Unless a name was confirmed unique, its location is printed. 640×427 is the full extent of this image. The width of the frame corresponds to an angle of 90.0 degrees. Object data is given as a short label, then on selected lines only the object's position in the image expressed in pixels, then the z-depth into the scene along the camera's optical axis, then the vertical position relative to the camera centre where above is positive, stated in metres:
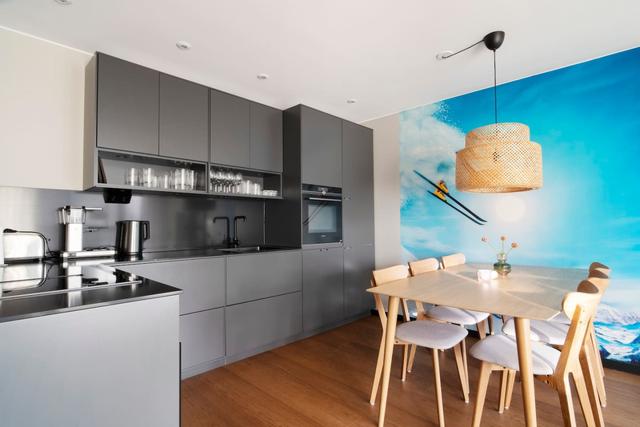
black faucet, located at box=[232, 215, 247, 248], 3.41 -0.11
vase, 2.39 -0.36
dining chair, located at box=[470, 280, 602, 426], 1.39 -0.69
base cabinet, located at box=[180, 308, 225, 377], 2.42 -0.94
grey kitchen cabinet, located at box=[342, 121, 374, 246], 3.90 +0.44
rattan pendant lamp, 2.01 +0.39
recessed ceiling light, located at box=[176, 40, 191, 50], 2.41 +1.34
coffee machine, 2.31 -0.09
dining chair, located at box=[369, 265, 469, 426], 1.82 -0.70
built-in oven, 3.43 +0.05
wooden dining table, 1.43 -0.42
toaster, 2.17 -0.18
